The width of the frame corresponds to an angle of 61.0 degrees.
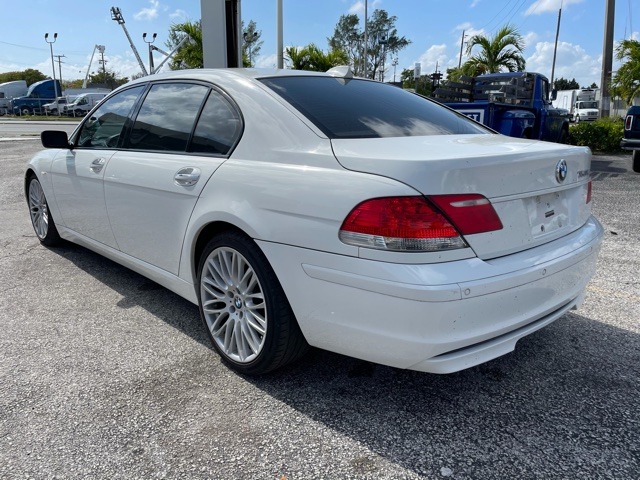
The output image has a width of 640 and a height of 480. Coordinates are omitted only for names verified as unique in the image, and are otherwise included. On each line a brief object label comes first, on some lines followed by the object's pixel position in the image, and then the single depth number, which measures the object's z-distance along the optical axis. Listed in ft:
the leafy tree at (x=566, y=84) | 322.14
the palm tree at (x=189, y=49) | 64.75
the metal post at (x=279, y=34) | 51.70
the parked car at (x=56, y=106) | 155.02
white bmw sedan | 6.89
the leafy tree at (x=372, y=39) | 200.64
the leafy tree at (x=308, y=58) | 61.77
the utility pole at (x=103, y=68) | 282.36
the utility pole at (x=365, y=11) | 130.71
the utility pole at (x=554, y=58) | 177.77
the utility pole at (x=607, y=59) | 56.44
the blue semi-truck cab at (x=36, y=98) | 169.27
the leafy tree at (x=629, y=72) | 57.67
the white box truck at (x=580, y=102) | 135.76
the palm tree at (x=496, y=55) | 70.95
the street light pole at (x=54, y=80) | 171.26
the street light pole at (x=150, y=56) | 148.25
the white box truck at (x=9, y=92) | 179.52
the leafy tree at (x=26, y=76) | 305.32
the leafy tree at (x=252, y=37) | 121.27
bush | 49.70
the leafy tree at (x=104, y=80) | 283.20
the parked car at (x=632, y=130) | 32.78
